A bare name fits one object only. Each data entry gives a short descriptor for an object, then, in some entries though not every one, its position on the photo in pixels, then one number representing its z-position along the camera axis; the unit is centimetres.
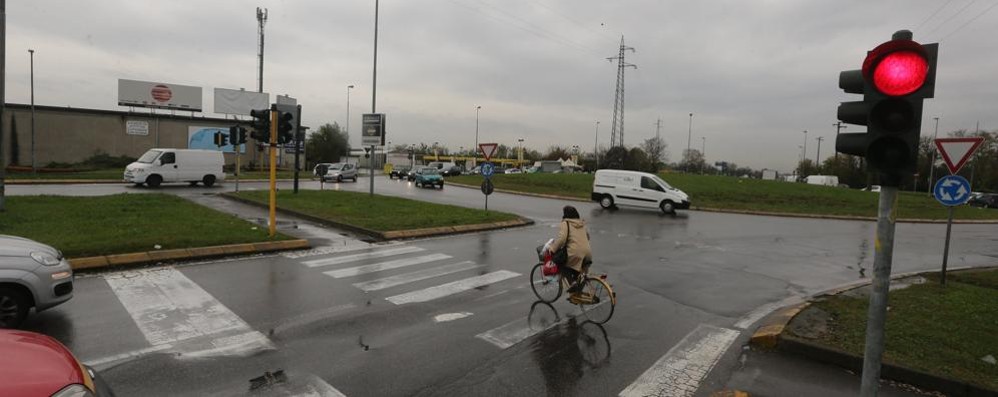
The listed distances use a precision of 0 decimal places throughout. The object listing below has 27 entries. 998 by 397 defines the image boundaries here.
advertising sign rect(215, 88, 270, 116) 5694
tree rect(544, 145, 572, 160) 13788
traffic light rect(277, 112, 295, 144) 1191
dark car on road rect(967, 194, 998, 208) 4862
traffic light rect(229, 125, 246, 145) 2283
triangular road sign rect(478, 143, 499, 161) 1888
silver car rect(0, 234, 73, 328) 525
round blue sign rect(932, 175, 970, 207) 1014
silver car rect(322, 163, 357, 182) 4086
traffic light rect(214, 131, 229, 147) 2503
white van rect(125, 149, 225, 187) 2595
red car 230
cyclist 668
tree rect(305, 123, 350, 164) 7388
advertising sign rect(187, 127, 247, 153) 5294
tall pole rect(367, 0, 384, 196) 2403
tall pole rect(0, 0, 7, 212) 1297
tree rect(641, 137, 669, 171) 9914
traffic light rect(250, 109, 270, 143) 1195
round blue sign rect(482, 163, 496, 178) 1873
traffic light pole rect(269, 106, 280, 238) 1135
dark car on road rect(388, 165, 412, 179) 5384
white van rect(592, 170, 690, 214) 2338
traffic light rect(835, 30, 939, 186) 326
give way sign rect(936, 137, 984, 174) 948
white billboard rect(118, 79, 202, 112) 5059
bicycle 655
